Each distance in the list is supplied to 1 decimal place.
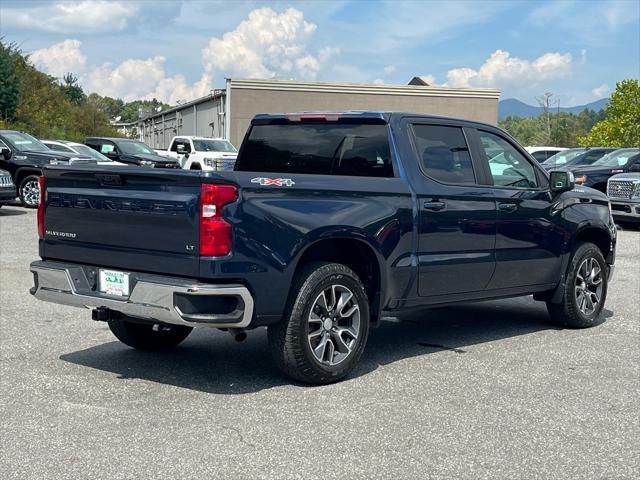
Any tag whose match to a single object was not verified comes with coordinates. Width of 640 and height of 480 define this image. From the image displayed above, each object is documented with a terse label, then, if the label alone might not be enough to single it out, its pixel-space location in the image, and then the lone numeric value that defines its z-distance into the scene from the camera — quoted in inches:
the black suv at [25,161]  801.6
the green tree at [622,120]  2057.1
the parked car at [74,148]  950.0
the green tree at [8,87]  1503.4
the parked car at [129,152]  1082.5
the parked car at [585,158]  947.5
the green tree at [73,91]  3141.2
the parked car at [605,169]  855.7
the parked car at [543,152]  1300.4
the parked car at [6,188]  721.6
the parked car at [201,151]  1185.4
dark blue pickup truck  218.5
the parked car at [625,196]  754.2
